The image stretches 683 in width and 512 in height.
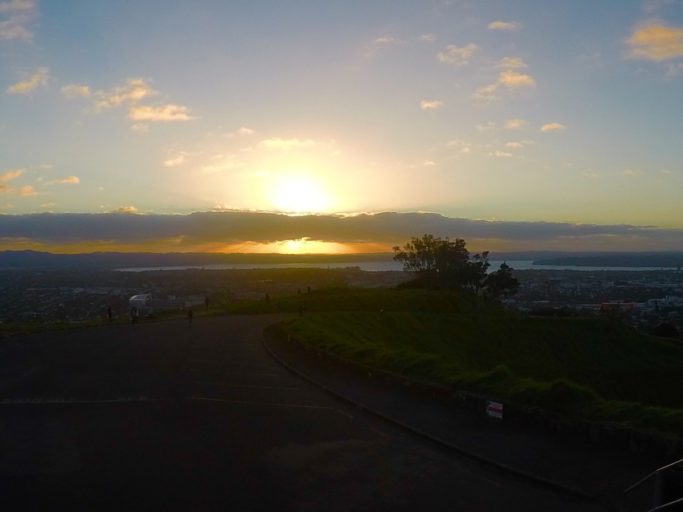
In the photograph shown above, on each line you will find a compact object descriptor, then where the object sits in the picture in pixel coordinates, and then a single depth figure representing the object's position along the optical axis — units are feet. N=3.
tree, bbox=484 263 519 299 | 219.00
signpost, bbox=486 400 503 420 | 36.78
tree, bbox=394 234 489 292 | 213.07
